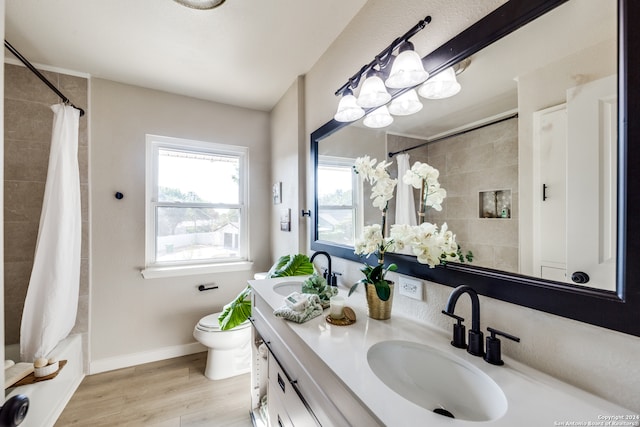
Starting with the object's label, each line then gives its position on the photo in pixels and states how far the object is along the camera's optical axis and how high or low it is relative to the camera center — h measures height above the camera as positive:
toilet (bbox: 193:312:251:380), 2.07 -1.11
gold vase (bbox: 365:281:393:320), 1.08 -0.39
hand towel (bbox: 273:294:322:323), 1.07 -0.42
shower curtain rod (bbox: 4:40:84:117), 1.26 +0.82
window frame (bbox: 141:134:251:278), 2.38 +0.08
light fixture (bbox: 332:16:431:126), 1.05 +0.61
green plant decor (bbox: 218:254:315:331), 1.91 -0.65
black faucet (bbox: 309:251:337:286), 1.61 -0.39
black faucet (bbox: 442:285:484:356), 0.79 -0.34
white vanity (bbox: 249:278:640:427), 0.56 -0.45
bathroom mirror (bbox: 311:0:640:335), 0.58 +0.01
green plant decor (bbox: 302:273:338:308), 1.27 -0.38
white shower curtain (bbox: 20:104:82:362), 1.69 -0.28
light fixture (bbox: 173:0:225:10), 1.42 +1.16
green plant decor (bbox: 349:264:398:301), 1.07 -0.28
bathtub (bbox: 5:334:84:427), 1.49 -1.13
